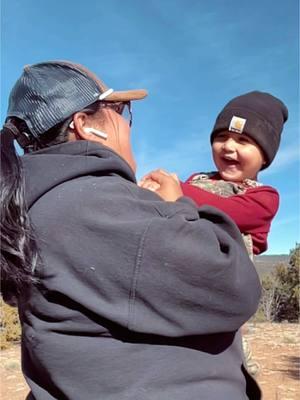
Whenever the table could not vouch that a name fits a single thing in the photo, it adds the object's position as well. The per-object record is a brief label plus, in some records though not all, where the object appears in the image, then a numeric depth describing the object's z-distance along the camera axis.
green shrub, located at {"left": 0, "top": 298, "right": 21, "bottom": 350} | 12.98
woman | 1.09
